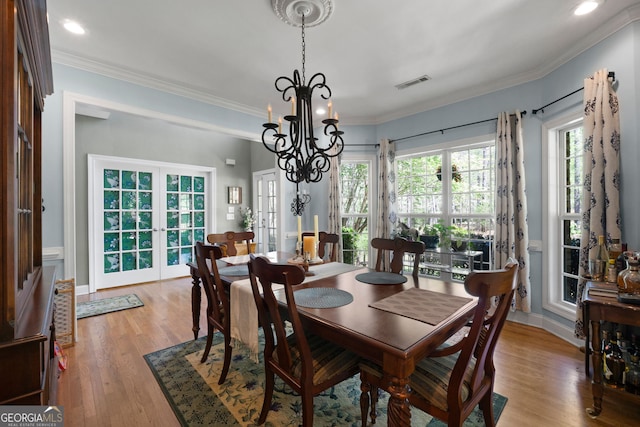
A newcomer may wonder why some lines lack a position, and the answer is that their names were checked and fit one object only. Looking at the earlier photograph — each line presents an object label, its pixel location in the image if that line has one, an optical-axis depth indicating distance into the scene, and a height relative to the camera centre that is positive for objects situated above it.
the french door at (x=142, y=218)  4.54 -0.09
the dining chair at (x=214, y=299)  1.97 -0.65
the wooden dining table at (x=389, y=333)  1.08 -0.52
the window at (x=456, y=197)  3.47 +0.18
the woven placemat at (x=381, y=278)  1.98 -0.49
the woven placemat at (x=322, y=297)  1.53 -0.50
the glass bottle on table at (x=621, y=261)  2.01 -0.38
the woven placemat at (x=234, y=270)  2.24 -0.49
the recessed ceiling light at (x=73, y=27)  2.20 +1.49
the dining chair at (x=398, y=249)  2.30 -0.32
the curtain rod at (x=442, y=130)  3.32 +1.07
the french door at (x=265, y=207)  6.14 +0.11
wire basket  2.59 -0.92
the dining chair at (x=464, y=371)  1.08 -0.77
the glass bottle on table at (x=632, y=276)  1.68 -0.41
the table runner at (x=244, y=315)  1.79 -0.68
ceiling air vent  3.15 +1.49
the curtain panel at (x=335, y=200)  4.36 +0.18
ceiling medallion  1.96 +1.45
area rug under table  1.69 -1.24
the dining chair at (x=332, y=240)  2.96 -0.31
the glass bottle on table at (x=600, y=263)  2.12 -0.41
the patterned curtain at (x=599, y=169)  2.14 +0.32
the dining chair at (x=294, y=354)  1.29 -0.76
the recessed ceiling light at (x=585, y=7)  1.99 +1.46
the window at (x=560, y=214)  2.79 -0.04
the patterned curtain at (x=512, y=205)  3.01 +0.06
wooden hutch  0.90 -0.07
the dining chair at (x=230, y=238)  3.07 -0.29
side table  1.63 -0.65
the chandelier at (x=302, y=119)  2.01 +0.68
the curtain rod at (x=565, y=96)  2.20 +1.06
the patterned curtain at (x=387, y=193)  4.16 +0.27
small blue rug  3.47 -1.21
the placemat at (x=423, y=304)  1.36 -0.51
